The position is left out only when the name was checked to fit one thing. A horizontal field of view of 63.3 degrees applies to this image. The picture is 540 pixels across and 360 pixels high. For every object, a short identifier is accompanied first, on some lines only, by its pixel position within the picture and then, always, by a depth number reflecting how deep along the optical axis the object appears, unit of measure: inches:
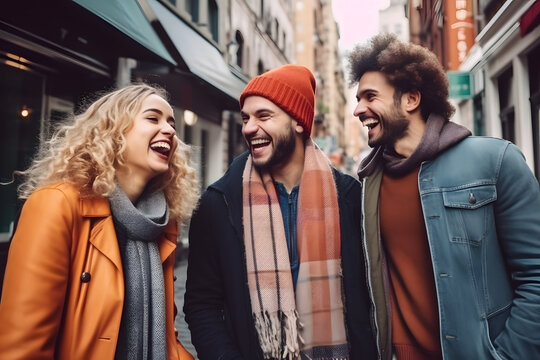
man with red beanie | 81.2
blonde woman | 63.3
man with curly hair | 74.5
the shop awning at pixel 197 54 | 297.3
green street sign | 394.6
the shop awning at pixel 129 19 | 181.9
